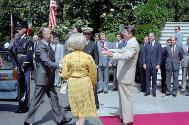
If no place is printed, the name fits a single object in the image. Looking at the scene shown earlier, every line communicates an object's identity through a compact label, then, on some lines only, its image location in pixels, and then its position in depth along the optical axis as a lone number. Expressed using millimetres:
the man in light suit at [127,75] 8703
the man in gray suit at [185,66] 13656
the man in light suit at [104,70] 14052
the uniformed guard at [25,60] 10328
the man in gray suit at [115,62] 14316
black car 9977
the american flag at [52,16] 18969
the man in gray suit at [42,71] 8680
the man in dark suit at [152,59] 13266
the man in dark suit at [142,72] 14109
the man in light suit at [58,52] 15657
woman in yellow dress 7758
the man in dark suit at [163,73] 13727
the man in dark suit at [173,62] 13312
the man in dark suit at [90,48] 10266
